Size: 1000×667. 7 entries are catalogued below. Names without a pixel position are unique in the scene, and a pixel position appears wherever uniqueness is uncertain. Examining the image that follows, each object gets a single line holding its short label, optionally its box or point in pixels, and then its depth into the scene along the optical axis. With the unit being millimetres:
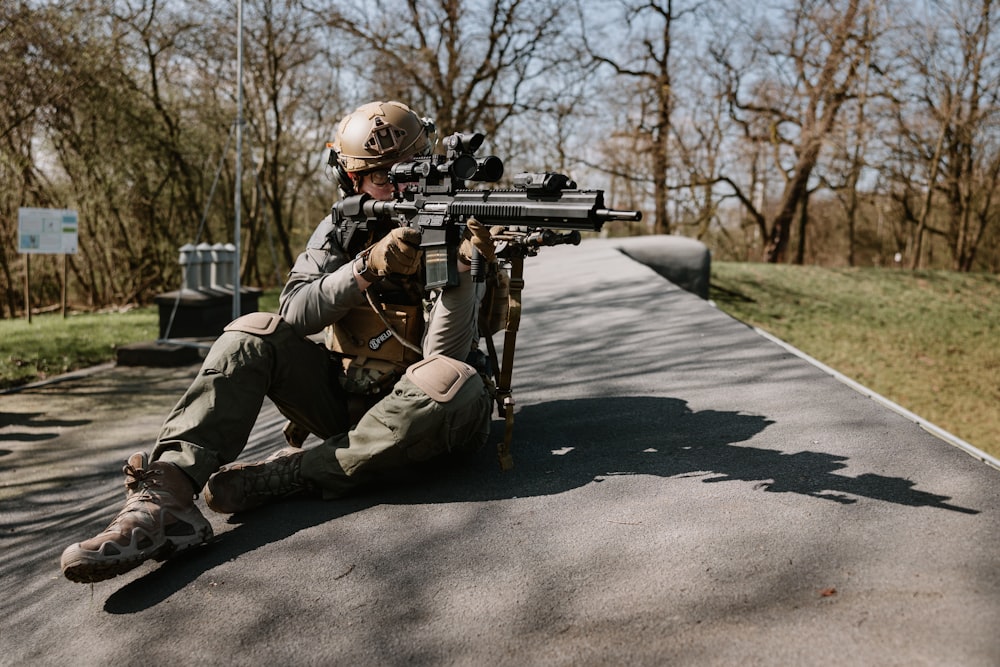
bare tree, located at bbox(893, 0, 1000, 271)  15289
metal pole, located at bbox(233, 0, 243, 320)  7156
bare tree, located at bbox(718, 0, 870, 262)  15609
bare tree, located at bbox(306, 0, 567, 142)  15141
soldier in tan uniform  2189
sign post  10328
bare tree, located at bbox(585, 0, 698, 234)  16484
